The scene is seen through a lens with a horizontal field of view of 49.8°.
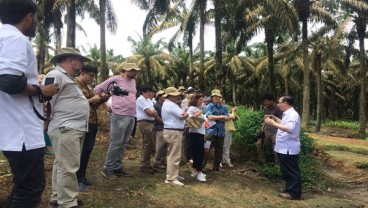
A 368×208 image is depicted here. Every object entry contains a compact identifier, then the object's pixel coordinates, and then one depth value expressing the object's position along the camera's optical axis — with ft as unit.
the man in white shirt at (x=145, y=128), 25.54
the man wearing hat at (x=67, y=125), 14.73
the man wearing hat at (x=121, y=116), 22.20
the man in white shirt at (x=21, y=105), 8.82
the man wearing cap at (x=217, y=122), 28.45
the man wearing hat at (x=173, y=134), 23.36
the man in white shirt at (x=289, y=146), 24.22
